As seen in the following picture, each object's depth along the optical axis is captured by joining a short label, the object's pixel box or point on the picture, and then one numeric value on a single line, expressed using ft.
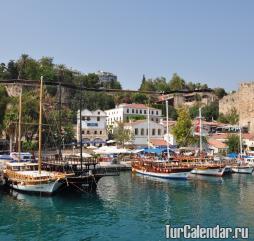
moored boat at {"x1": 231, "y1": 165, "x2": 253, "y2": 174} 174.50
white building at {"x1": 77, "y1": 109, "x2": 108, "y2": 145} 252.01
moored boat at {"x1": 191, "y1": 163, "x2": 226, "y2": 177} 160.15
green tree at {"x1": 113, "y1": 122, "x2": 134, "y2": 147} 226.69
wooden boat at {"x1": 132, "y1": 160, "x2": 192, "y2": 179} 142.72
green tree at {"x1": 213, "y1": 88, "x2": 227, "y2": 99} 389.19
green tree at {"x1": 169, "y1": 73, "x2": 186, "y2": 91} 393.09
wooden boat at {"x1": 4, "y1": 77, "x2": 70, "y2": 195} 102.47
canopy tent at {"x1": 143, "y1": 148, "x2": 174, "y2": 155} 194.49
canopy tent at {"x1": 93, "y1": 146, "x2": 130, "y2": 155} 184.75
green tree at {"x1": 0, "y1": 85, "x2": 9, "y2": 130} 231.52
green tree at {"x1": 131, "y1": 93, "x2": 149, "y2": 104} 339.16
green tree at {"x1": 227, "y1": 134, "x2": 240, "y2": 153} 234.17
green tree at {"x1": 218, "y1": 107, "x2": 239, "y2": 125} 313.30
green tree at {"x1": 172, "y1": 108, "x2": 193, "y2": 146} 220.43
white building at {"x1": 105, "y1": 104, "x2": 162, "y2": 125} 281.54
